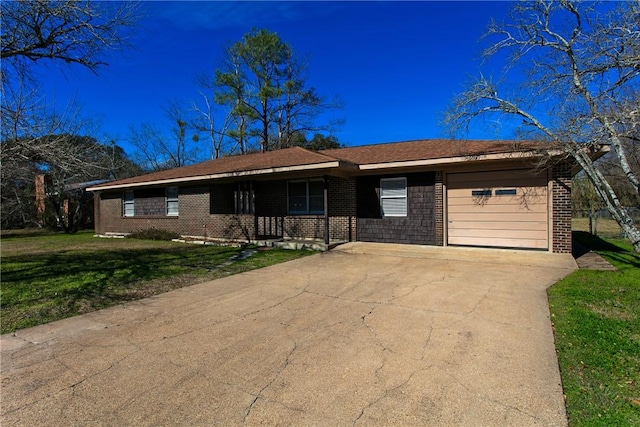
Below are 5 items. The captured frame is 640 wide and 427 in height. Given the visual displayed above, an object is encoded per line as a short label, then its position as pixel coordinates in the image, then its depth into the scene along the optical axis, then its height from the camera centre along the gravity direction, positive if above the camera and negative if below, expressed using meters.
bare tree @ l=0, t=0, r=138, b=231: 7.20 +3.37
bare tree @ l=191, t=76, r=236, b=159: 33.47 +6.41
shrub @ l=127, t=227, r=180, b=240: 16.00 -1.06
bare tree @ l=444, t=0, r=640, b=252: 6.10 +2.01
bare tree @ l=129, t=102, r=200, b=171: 34.53 +5.07
